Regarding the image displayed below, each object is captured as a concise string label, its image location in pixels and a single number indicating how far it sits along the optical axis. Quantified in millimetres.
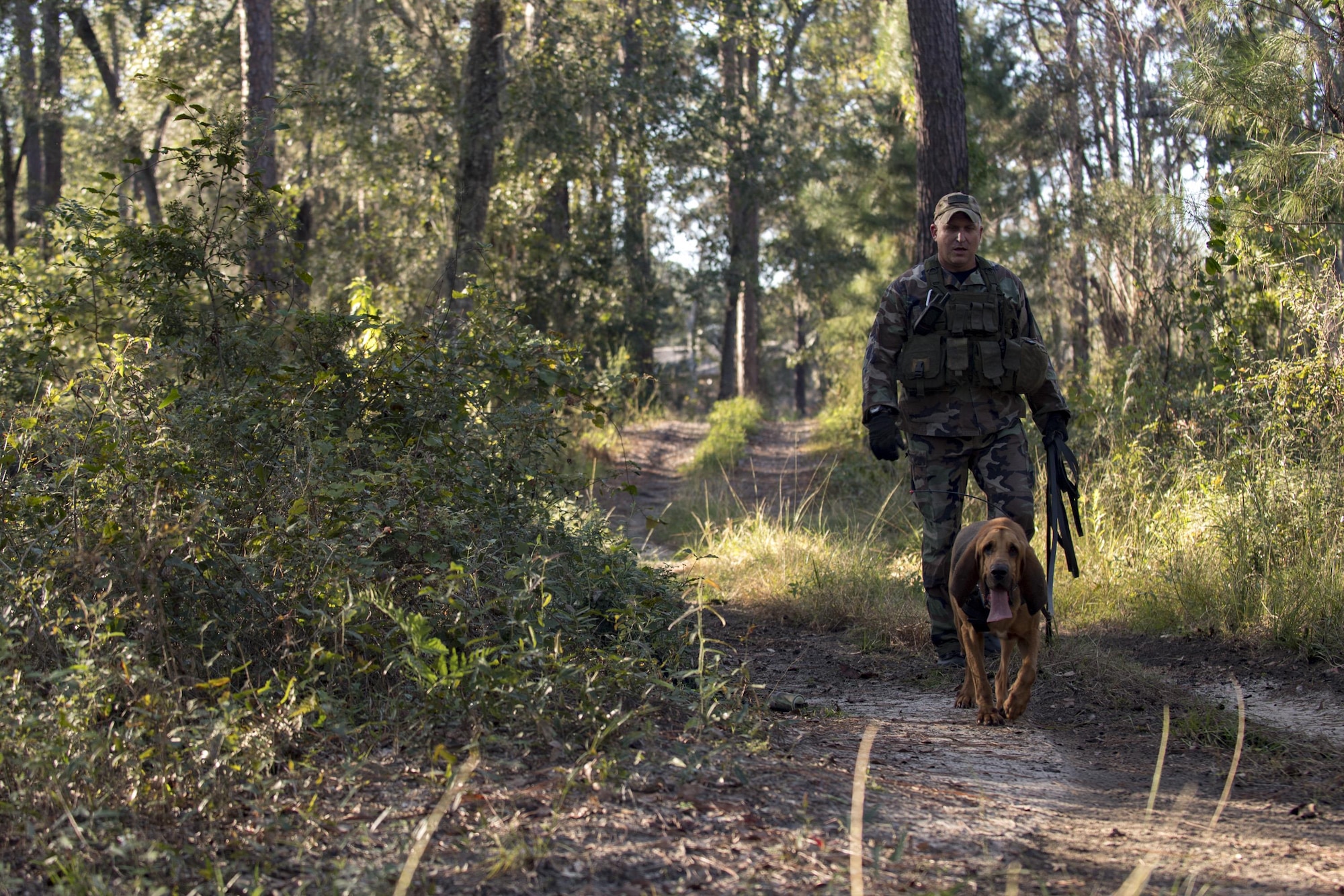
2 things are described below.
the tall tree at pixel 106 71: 22266
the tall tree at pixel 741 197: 16125
